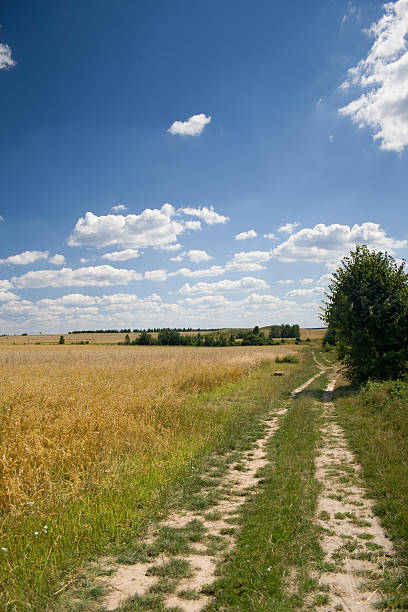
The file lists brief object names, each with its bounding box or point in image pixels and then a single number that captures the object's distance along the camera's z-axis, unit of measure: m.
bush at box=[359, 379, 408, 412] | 12.10
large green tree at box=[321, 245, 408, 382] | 18.31
